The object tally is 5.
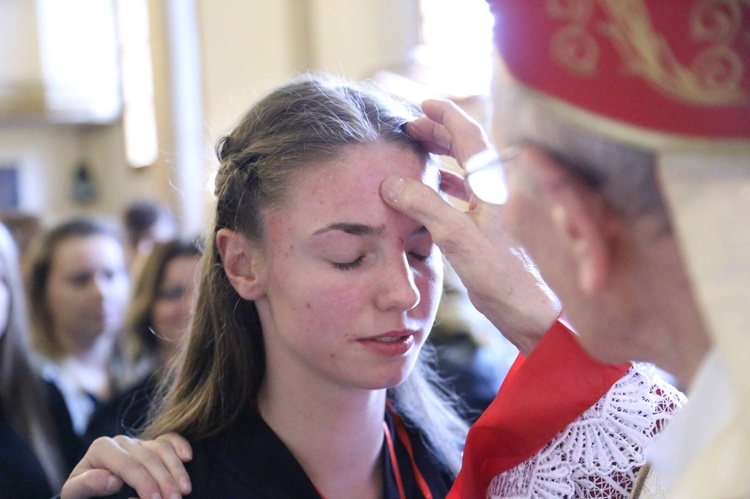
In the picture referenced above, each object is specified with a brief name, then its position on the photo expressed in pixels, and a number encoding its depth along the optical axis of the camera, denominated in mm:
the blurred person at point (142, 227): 4852
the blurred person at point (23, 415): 2170
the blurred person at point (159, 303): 2968
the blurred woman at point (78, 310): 3195
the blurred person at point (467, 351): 2408
